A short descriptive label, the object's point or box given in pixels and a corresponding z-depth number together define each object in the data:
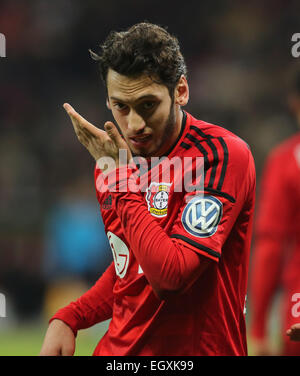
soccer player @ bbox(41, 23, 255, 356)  4.07
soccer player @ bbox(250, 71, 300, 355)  7.37
